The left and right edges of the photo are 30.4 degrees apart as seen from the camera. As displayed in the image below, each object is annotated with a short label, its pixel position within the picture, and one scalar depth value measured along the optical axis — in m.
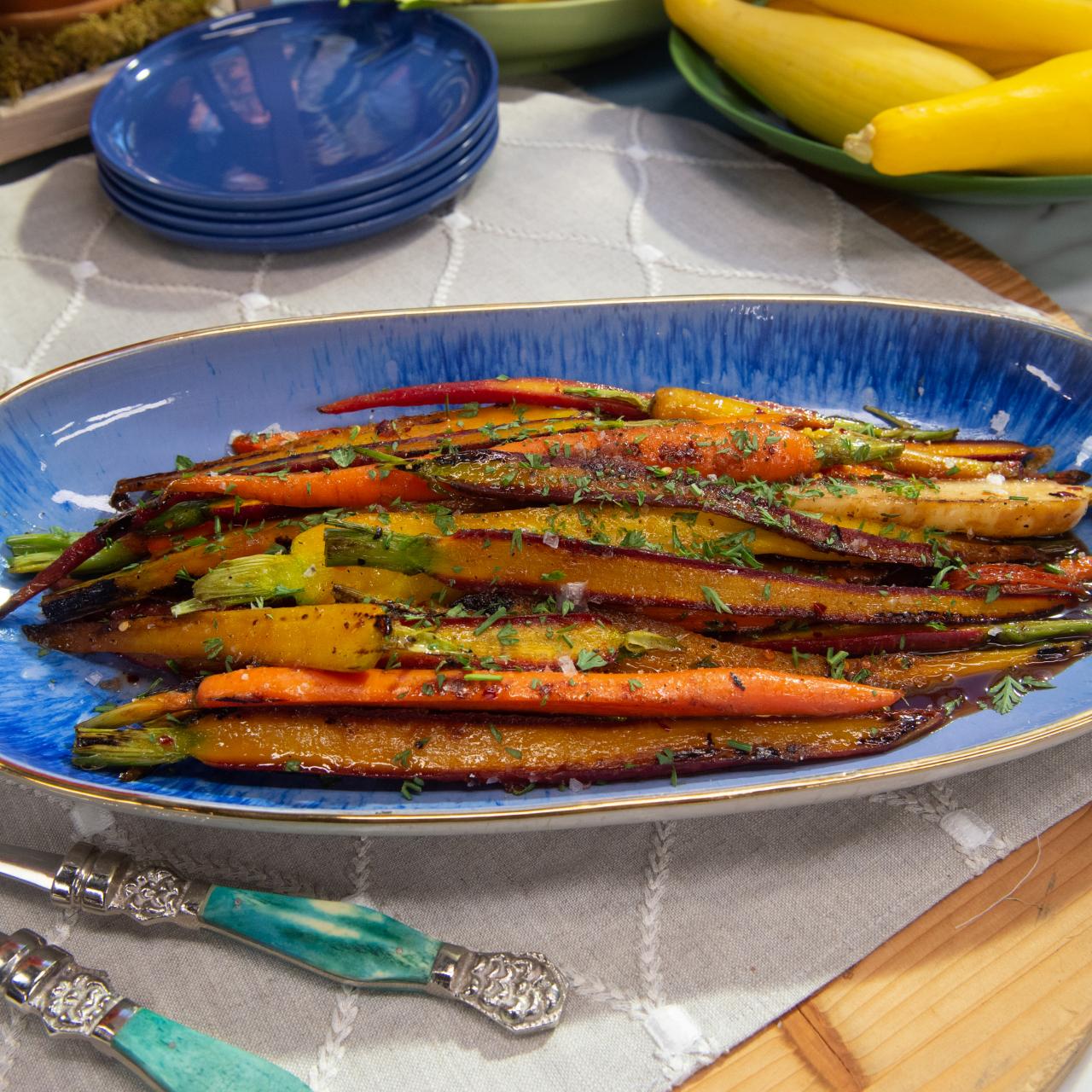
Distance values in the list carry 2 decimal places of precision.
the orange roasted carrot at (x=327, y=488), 0.52
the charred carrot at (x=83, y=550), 0.52
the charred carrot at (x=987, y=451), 0.55
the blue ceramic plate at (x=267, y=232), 0.67
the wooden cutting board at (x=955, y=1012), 0.46
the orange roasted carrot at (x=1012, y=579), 0.52
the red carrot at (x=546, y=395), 0.55
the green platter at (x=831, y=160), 0.66
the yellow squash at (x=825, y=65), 0.66
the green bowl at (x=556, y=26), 0.77
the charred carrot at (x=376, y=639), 0.48
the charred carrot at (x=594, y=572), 0.49
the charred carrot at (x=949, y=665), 0.50
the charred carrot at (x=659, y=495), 0.50
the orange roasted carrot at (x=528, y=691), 0.48
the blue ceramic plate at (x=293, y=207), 0.67
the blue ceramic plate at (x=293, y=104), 0.68
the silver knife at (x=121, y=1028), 0.45
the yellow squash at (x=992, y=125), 0.64
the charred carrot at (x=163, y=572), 0.51
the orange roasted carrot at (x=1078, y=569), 0.52
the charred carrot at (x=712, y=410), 0.55
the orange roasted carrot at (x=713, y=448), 0.52
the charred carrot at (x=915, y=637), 0.50
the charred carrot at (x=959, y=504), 0.52
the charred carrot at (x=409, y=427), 0.55
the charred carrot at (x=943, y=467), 0.54
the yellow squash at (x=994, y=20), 0.66
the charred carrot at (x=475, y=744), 0.48
